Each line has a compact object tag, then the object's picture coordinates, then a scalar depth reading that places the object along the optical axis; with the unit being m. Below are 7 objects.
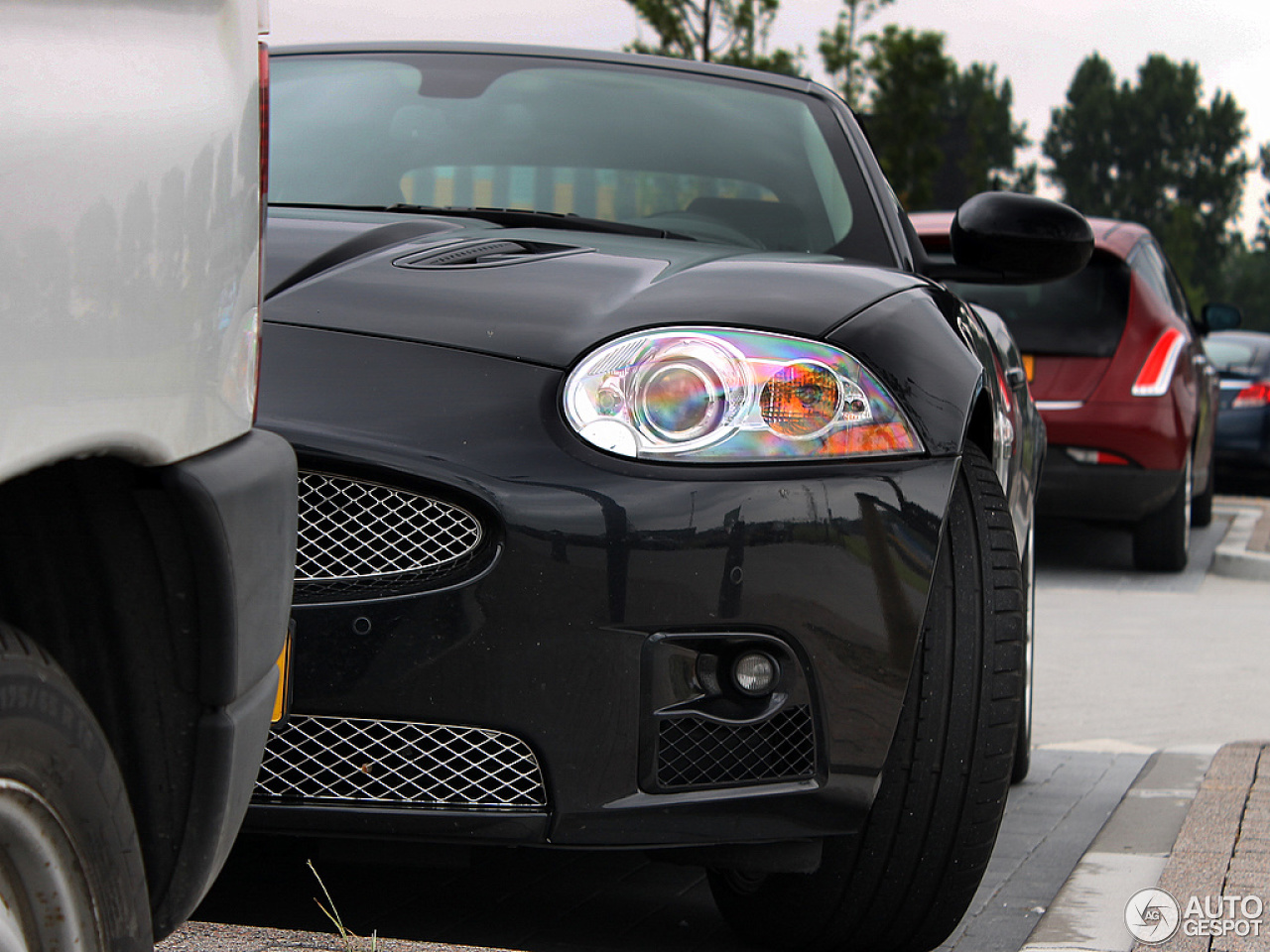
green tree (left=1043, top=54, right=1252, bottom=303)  99.56
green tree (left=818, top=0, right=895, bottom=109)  23.34
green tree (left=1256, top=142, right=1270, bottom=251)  110.88
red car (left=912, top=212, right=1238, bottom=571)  8.28
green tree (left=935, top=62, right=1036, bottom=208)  99.19
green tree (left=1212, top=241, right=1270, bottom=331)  99.88
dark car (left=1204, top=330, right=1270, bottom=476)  14.70
